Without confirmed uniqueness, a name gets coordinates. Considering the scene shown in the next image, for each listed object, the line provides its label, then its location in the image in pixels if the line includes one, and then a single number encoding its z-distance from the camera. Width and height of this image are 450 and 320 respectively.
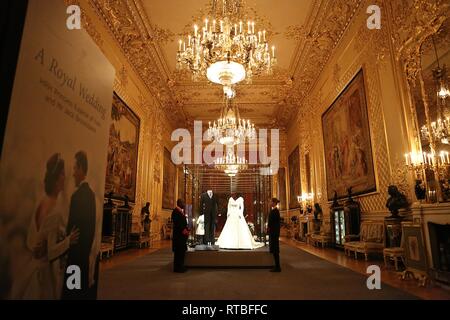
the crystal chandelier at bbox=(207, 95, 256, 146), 10.33
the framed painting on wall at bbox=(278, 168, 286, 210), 17.55
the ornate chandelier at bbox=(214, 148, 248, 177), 10.60
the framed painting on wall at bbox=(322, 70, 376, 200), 7.60
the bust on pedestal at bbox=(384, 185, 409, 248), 5.66
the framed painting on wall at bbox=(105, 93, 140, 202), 8.49
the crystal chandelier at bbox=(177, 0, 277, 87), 6.09
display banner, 1.34
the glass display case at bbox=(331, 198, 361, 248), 7.89
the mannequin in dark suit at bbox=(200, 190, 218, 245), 7.39
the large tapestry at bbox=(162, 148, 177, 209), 14.78
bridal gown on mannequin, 7.93
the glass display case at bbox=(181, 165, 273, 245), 7.94
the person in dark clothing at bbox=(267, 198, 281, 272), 5.69
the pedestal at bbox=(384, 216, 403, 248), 5.69
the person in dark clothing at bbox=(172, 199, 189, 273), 5.72
